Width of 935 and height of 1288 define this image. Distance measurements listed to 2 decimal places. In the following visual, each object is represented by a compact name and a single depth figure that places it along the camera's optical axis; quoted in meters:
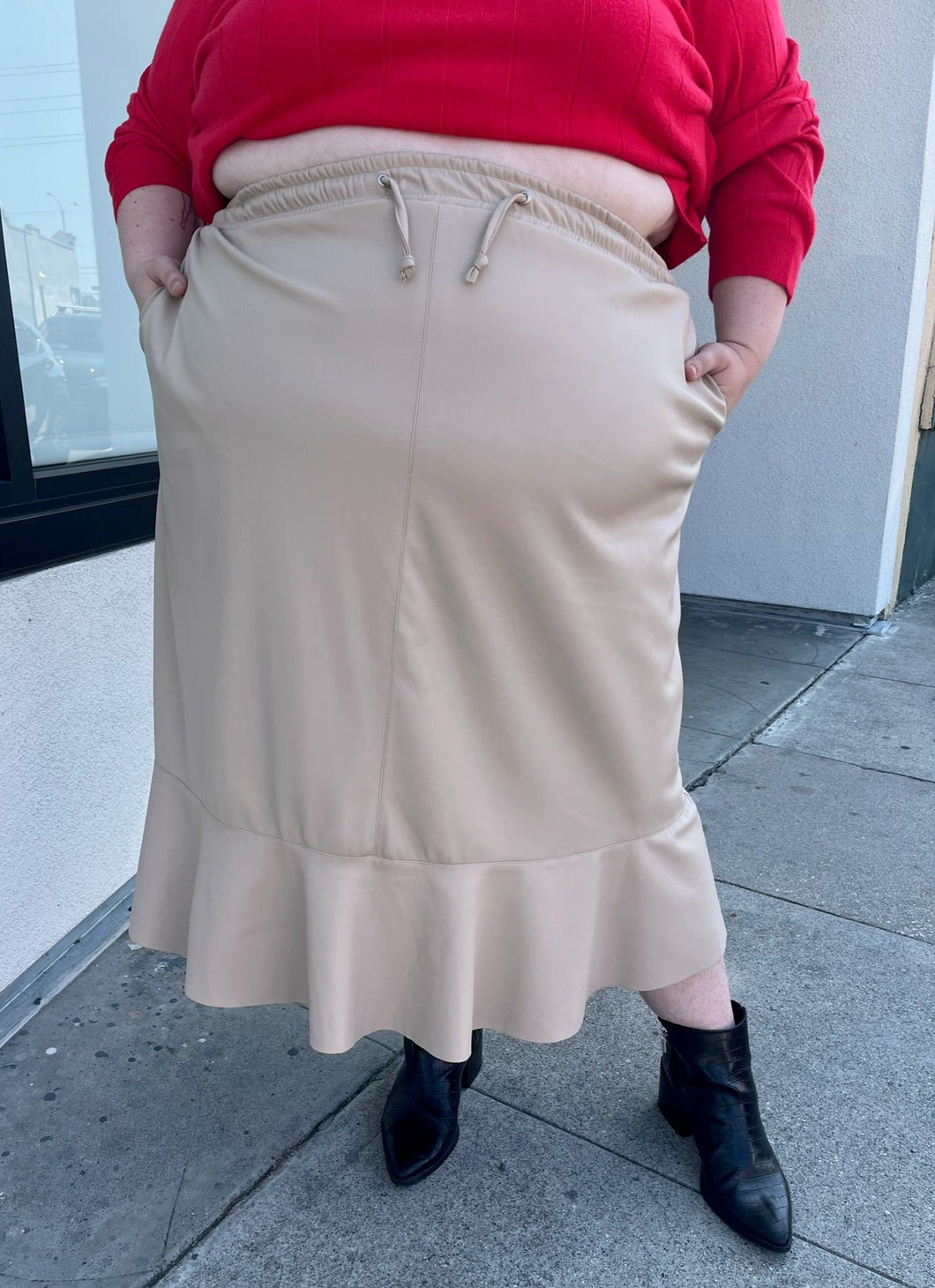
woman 1.14
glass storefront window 2.26
